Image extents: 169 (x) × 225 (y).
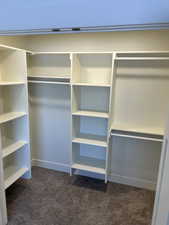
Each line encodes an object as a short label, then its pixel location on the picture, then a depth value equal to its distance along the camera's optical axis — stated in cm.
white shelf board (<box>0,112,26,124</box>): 205
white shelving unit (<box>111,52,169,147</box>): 218
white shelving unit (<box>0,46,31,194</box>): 224
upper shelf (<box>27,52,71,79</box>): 252
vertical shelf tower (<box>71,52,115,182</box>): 232
